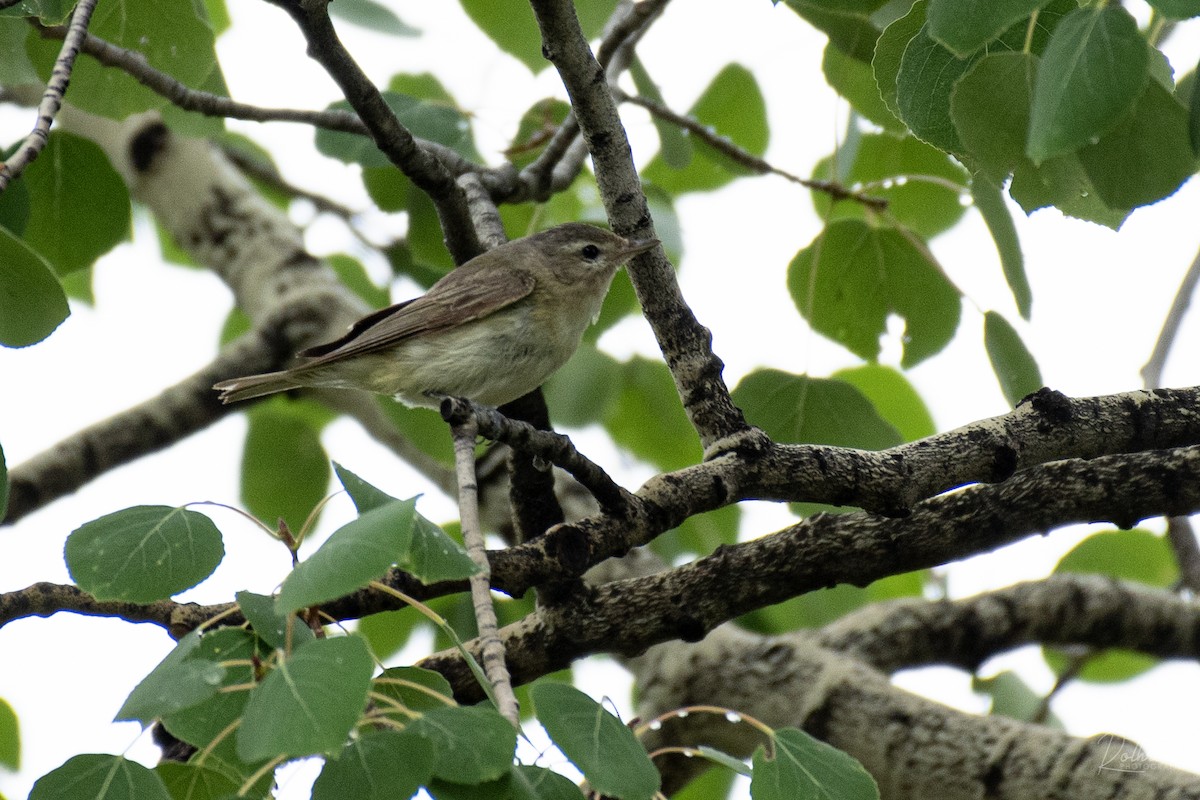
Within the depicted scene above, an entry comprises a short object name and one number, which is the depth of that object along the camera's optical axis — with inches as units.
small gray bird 357.1
